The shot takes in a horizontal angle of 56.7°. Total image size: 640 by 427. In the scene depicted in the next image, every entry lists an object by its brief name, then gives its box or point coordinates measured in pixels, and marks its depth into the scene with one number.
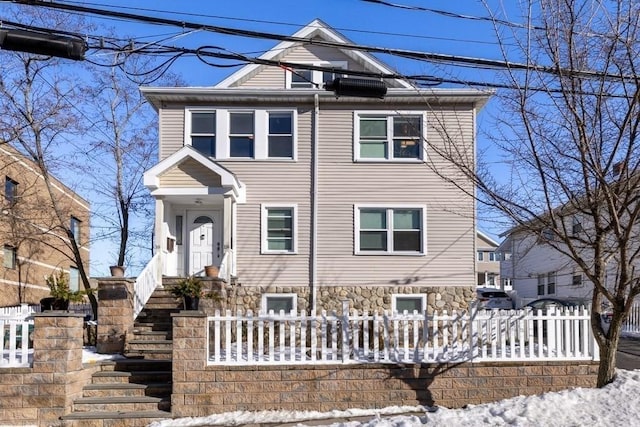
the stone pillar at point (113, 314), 10.48
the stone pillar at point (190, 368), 8.50
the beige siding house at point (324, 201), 14.68
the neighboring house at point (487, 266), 55.99
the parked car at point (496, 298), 31.44
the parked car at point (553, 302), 19.81
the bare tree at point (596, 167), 7.24
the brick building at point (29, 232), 18.53
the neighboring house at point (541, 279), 26.65
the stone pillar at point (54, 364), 8.32
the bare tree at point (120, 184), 19.59
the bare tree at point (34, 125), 15.45
